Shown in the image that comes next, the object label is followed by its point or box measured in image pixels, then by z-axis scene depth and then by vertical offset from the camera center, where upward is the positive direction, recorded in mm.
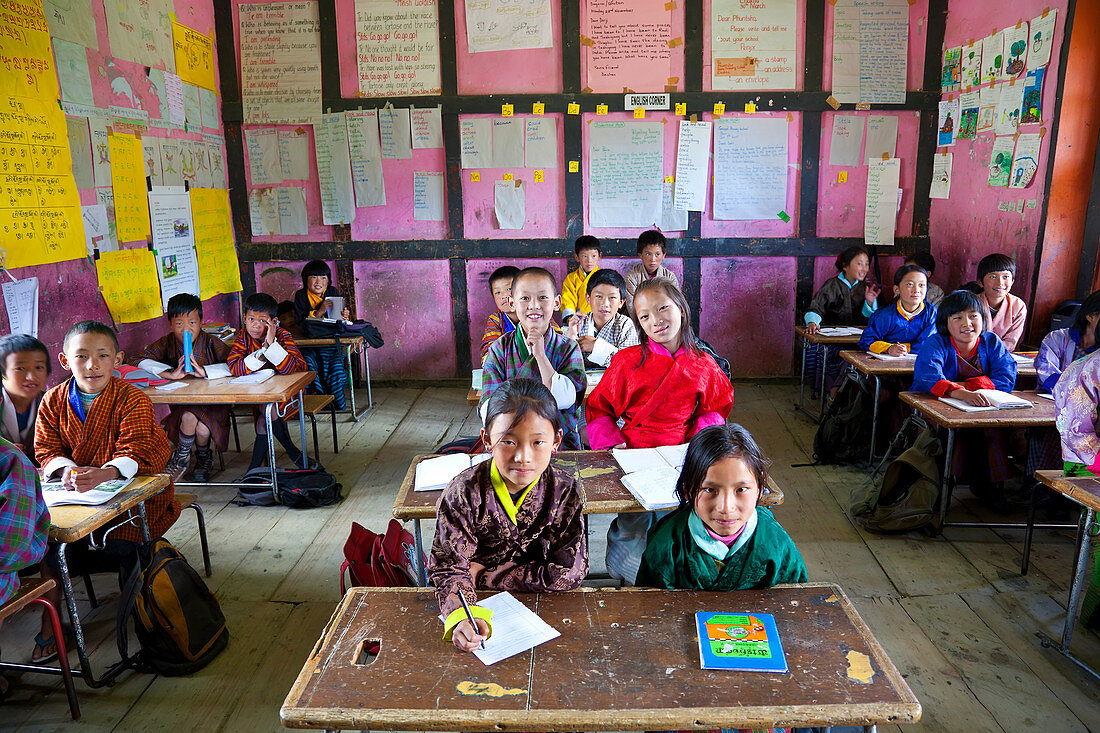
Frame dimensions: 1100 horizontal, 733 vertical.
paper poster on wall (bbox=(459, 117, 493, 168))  6047 +522
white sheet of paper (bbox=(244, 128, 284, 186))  6137 +433
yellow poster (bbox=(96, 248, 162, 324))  4414 -459
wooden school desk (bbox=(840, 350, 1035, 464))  3953 -914
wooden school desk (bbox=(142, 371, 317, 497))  3705 -936
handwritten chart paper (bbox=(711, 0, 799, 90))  5805 +1237
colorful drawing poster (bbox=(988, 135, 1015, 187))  4871 +240
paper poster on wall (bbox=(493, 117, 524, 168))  6031 +510
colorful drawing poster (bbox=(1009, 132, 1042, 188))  4586 +223
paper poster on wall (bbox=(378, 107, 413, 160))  6023 +603
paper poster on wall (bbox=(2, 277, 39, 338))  3584 -456
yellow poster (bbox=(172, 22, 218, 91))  5355 +1161
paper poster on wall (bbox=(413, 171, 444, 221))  6180 +85
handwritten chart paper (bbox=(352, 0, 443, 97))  5895 +1276
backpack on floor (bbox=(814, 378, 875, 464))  4375 -1361
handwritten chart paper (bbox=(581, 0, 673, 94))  5844 +1253
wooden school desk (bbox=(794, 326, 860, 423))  4809 -960
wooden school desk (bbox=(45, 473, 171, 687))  2191 -954
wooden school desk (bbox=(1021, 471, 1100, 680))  2314 -1122
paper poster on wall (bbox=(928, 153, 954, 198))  5762 +168
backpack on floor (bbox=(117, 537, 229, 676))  2490 -1377
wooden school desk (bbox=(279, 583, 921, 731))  1333 -924
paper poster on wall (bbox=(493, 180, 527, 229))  6164 +7
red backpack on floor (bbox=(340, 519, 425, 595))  2465 -1208
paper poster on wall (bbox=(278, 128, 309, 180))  6141 +454
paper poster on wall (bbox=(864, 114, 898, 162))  5949 +497
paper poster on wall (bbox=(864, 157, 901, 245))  6035 -28
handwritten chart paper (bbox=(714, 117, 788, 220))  5980 +266
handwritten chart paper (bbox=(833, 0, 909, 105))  5797 +1168
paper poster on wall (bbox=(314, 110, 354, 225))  6086 +315
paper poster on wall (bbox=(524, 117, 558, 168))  6027 +504
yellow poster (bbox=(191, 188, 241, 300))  5617 -265
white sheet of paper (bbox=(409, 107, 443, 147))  6020 +649
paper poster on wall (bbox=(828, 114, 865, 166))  5957 +474
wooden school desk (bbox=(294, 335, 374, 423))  5258 -981
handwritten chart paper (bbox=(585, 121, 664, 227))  6012 +244
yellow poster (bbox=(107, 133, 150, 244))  4496 +142
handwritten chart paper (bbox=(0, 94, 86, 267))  3574 +124
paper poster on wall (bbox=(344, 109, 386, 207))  6055 +401
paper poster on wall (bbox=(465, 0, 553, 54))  5867 +1432
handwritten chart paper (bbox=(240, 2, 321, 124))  5941 +1181
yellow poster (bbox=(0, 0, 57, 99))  3562 +802
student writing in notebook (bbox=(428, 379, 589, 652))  1778 -788
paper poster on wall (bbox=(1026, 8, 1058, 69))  4371 +943
